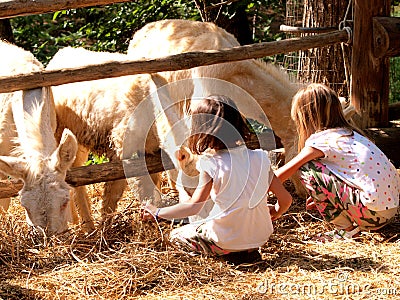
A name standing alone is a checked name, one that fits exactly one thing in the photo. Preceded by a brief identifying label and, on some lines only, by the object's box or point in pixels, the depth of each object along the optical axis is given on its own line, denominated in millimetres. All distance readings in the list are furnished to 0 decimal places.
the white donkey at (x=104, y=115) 6039
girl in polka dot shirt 4684
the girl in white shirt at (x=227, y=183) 4191
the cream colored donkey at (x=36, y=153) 4531
